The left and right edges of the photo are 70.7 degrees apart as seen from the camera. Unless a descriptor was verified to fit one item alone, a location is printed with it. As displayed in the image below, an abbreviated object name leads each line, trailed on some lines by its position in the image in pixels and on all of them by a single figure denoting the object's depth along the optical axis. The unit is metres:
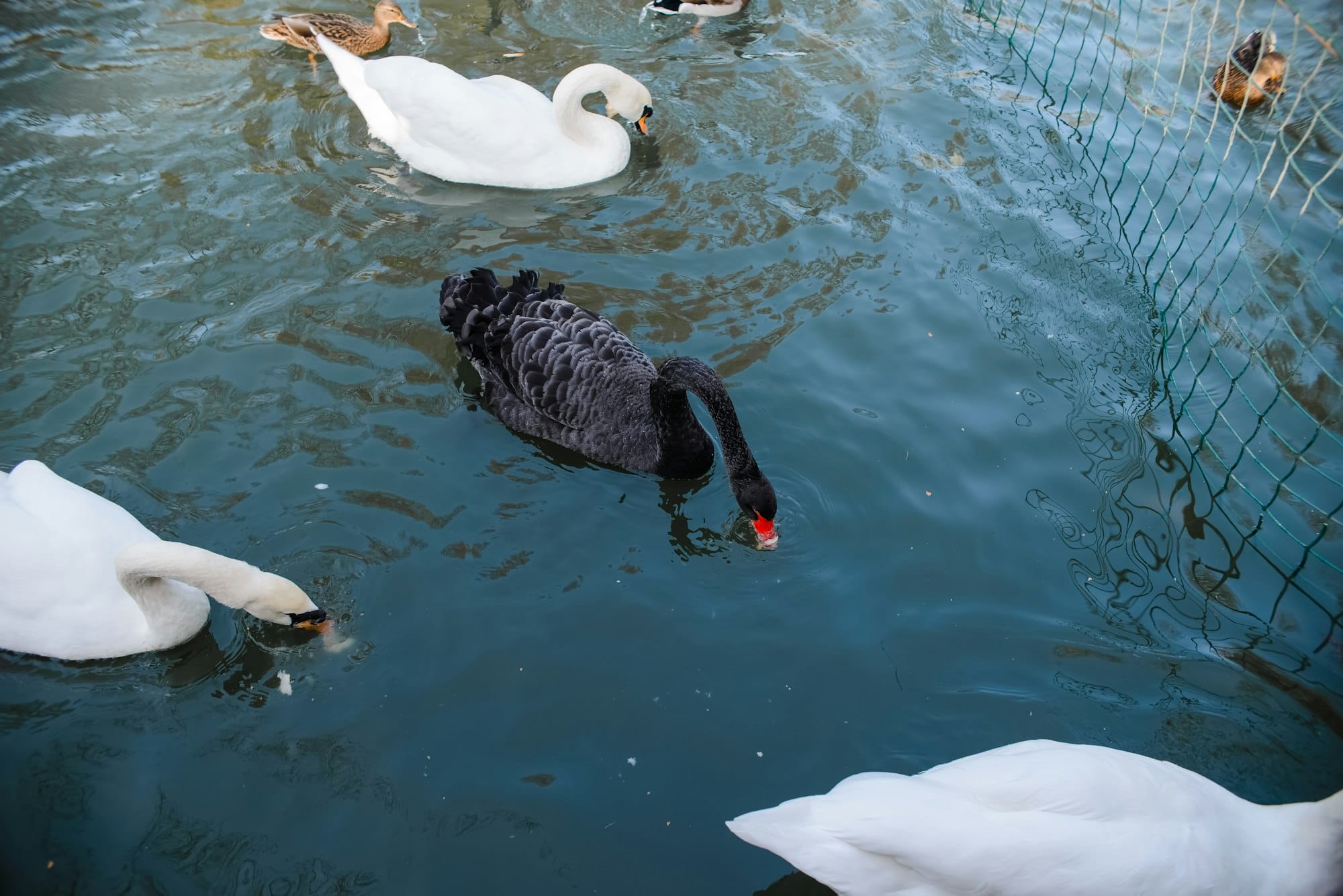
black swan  4.61
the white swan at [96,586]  3.67
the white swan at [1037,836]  2.86
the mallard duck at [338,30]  7.74
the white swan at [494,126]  6.47
